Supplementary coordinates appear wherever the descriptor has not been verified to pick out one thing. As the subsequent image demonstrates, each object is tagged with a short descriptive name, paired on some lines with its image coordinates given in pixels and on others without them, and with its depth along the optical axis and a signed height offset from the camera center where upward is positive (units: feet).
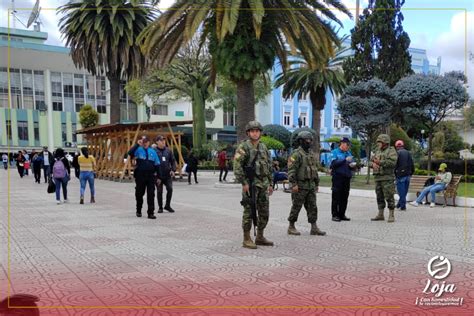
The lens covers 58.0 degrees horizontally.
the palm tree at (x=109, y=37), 80.07 +20.44
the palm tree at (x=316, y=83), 91.98 +12.27
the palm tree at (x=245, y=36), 49.44 +12.97
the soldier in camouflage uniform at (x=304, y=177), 23.07 -2.08
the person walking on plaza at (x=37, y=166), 65.55 -3.31
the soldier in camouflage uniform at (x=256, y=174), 19.76 -1.60
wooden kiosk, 67.51 +0.16
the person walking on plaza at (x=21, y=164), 81.61 -3.65
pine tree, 80.18 +17.47
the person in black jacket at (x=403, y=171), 34.73 -2.81
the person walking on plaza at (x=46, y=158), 60.84 -1.96
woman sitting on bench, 36.45 -4.30
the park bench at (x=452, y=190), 36.86 -4.70
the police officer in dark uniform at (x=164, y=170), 32.86 -2.19
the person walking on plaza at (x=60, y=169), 37.63 -2.19
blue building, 175.32 +10.57
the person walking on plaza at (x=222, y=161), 65.21 -3.14
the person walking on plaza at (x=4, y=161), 106.46 -3.95
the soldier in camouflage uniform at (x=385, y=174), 28.14 -2.46
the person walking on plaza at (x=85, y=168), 37.81 -2.17
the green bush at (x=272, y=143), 98.27 -0.93
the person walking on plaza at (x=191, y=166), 64.59 -3.75
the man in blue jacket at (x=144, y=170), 30.22 -2.03
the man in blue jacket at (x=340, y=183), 29.25 -3.10
